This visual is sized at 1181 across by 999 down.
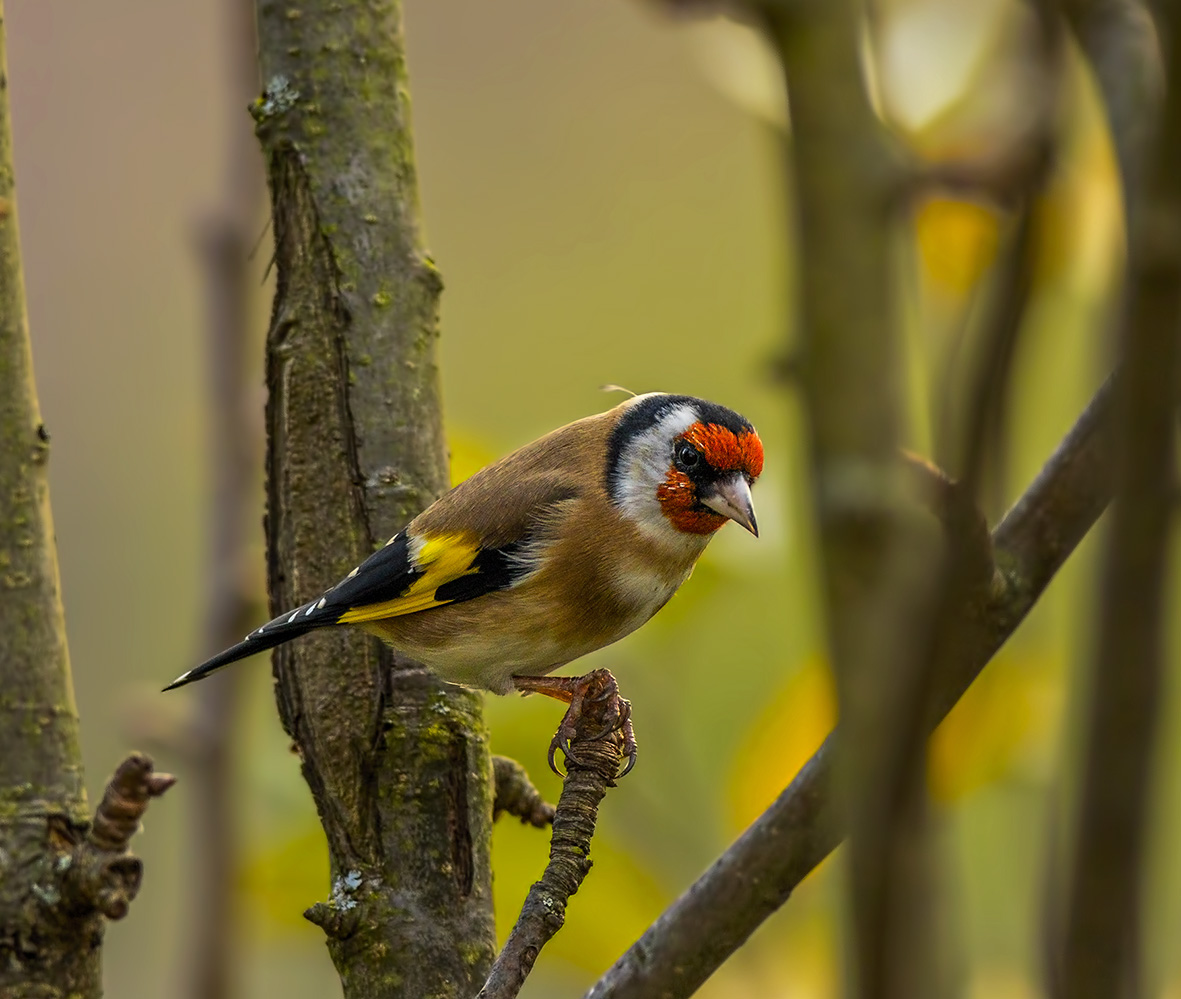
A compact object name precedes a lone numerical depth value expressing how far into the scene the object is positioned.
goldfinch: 5.08
